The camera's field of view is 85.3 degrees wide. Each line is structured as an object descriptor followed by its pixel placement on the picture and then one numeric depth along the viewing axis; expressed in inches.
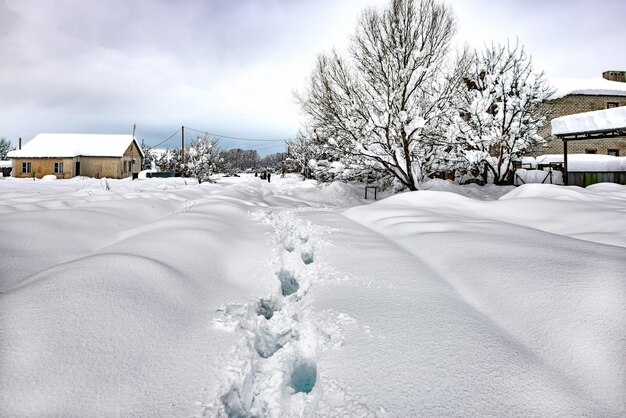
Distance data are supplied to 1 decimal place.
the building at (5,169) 1717.8
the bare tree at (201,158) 1052.5
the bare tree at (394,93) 483.8
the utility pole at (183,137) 1401.3
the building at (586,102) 1134.4
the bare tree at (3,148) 2637.8
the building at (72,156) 1341.0
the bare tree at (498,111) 575.5
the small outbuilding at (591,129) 494.0
